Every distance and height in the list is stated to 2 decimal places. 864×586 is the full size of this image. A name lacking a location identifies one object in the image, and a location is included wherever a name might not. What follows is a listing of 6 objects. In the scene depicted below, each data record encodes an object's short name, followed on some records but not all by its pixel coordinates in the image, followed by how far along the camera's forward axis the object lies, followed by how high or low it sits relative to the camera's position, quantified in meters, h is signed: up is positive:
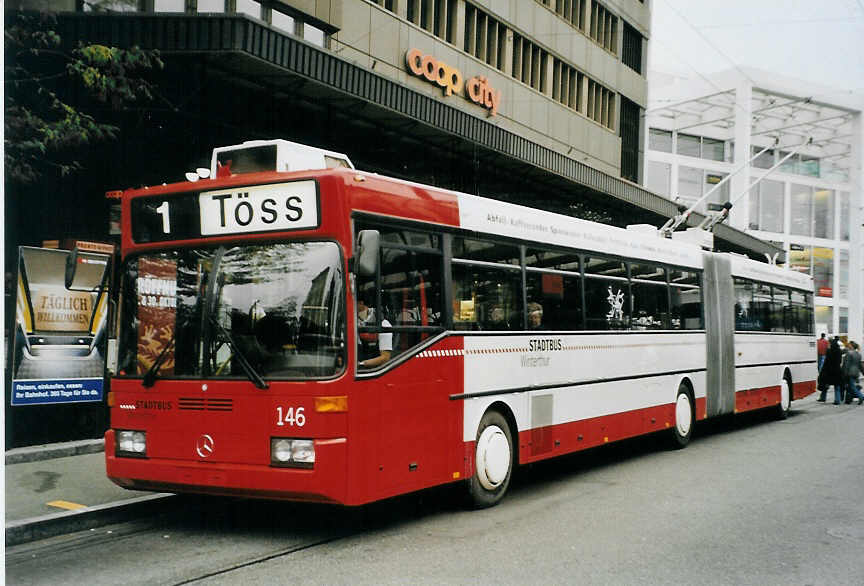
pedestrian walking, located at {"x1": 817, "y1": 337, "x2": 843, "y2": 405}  23.42 -1.25
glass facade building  57.50 +10.83
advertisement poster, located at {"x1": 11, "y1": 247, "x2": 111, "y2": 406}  10.78 -0.24
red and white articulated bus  6.82 -0.17
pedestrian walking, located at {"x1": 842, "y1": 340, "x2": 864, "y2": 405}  23.45 -1.29
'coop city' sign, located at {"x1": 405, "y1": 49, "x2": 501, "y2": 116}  21.41 +5.88
